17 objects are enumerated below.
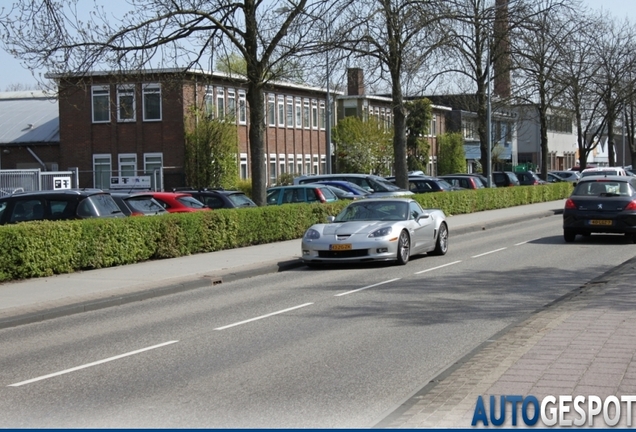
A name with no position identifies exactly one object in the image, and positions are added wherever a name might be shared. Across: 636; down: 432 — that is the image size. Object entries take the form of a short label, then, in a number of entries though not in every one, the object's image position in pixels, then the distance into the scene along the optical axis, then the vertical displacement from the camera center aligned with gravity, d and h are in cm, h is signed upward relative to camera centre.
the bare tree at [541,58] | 3684 +537
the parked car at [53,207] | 1952 -29
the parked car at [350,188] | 3538 -9
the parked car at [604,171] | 4184 +35
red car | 2505 -33
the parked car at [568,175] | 6962 +38
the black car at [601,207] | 2317 -68
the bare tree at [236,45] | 2419 +380
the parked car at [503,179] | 5203 +13
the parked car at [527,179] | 5575 +12
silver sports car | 1873 -96
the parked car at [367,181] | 3769 +16
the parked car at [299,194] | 2997 -25
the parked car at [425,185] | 4278 -7
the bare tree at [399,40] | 3106 +488
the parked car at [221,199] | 2697 -29
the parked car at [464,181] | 4750 +7
